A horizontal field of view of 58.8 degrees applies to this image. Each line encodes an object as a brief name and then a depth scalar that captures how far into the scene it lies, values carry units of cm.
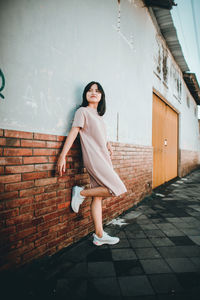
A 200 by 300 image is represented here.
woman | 201
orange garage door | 571
